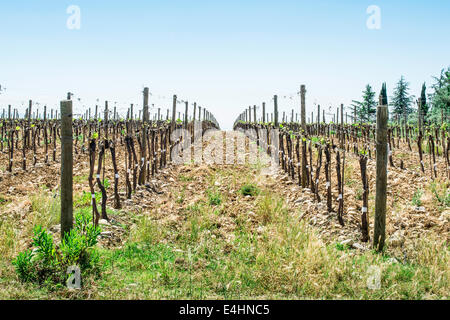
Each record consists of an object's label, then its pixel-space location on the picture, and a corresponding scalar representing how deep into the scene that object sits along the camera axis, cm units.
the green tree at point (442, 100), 2834
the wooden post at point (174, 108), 1337
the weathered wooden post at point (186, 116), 1758
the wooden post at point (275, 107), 1458
